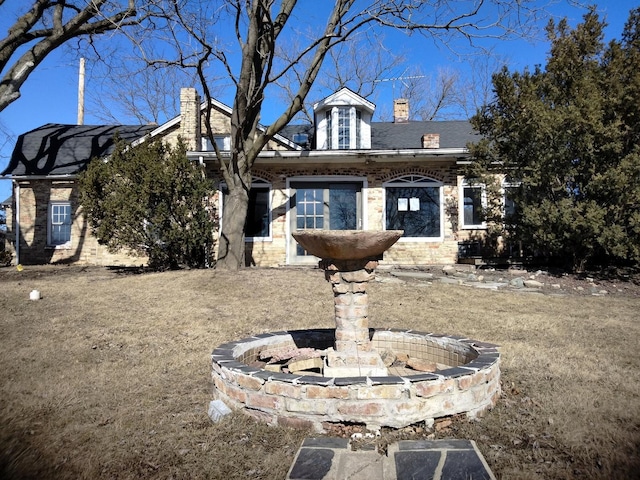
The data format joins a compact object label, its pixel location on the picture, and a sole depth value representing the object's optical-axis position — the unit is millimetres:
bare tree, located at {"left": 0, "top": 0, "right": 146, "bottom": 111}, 11984
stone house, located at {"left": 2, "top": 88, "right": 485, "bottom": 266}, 13547
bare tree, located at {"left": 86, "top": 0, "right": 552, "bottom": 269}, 9852
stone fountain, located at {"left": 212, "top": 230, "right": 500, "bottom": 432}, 3006
